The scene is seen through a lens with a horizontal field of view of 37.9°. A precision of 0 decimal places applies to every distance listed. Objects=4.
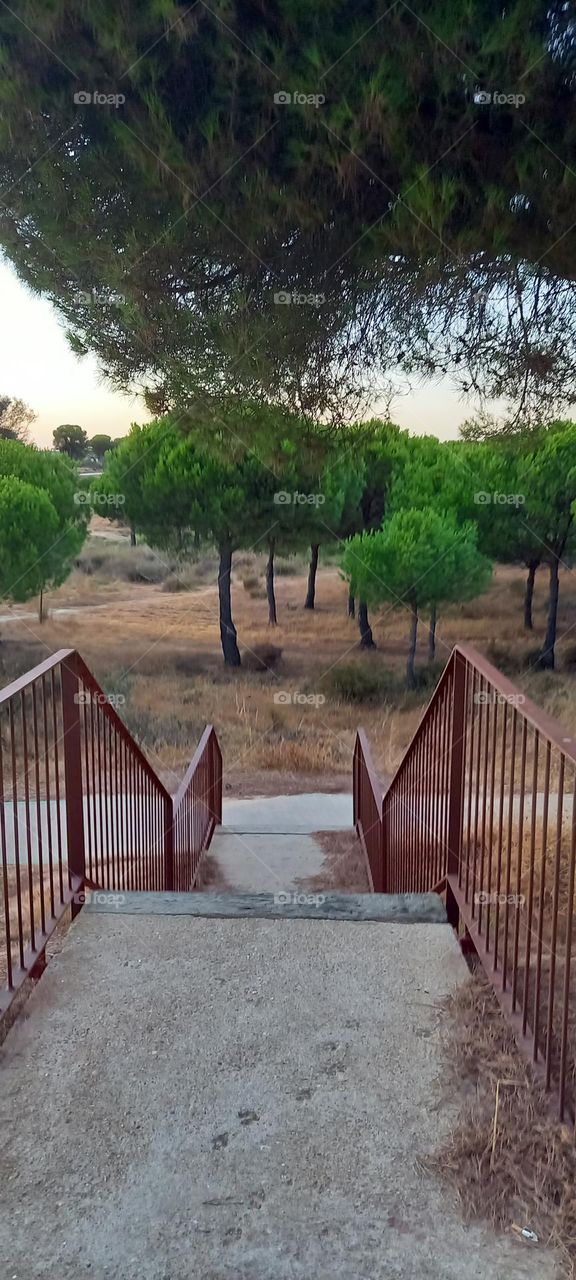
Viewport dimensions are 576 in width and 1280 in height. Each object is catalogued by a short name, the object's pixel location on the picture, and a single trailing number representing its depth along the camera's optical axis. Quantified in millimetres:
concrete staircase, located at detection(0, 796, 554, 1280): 1669
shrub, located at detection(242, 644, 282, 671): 21469
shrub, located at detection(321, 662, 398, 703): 18609
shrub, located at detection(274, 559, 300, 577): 33344
